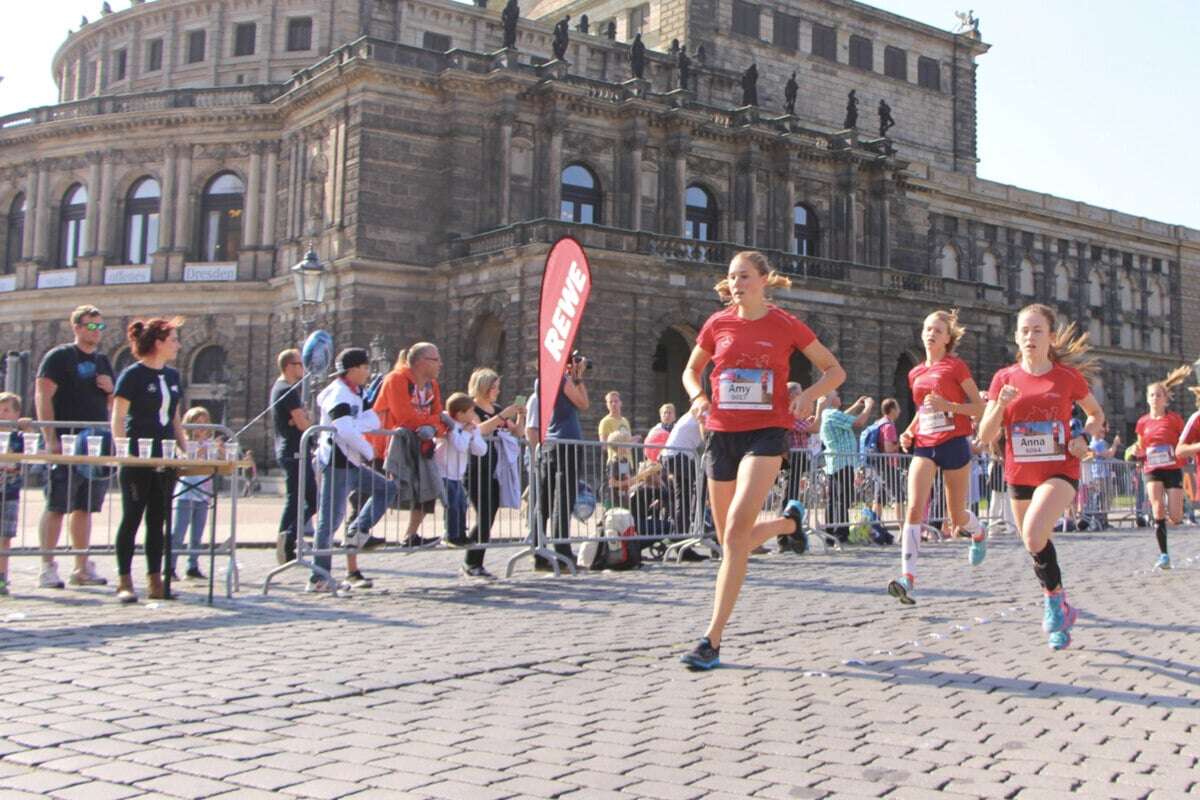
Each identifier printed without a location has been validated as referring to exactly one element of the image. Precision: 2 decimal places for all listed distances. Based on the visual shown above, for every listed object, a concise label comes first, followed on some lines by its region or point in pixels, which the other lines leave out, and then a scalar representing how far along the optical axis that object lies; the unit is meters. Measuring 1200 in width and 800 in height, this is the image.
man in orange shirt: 10.03
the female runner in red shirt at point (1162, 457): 12.21
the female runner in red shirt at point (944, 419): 8.94
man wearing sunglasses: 9.44
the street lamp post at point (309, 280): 21.94
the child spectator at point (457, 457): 10.41
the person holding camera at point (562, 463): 11.21
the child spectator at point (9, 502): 9.26
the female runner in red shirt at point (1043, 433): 7.01
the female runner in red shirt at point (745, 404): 6.10
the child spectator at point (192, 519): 10.77
